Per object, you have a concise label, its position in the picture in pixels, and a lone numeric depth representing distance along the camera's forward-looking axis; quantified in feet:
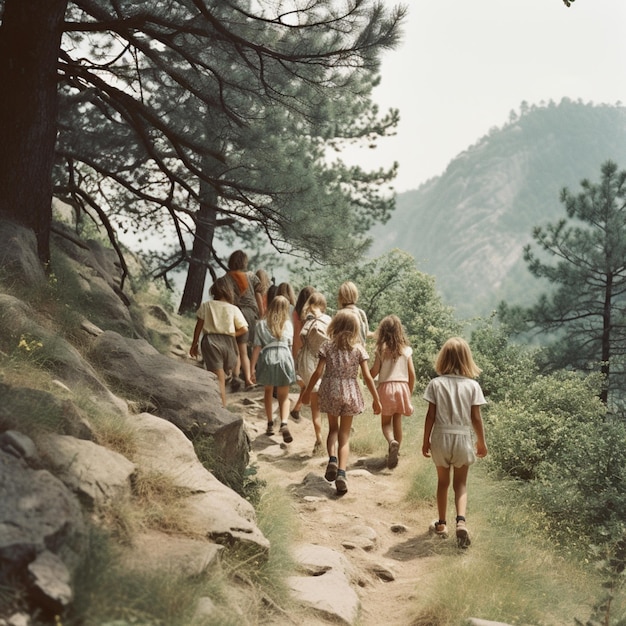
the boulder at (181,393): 17.25
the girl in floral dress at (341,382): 21.35
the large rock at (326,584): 13.67
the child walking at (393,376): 23.66
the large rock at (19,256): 21.42
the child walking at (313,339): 25.26
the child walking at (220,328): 26.50
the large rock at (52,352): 15.89
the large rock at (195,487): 13.10
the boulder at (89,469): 11.32
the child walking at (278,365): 26.53
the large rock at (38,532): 8.64
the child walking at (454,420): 17.51
